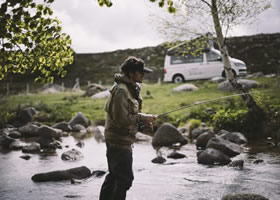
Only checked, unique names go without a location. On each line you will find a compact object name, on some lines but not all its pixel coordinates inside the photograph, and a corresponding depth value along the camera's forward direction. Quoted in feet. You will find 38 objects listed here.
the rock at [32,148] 38.58
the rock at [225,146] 34.14
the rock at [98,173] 27.22
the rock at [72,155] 34.12
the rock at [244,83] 62.95
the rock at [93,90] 90.68
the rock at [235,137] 39.86
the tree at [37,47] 17.37
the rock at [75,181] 24.59
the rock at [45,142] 41.50
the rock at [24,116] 62.07
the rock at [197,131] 45.03
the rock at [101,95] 82.56
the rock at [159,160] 31.78
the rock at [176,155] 33.78
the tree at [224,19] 42.32
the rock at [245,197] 18.63
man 14.46
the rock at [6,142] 41.93
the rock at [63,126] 56.65
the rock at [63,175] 25.32
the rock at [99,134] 48.16
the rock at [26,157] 34.37
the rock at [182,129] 47.54
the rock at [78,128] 56.34
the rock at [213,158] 30.22
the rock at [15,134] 49.78
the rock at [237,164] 28.76
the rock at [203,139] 39.83
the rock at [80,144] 42.70
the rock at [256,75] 82.38
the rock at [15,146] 40.70
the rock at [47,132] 45.24
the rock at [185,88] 72.00
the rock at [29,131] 51.20
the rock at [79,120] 58.70
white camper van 75.41
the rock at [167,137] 42.14
